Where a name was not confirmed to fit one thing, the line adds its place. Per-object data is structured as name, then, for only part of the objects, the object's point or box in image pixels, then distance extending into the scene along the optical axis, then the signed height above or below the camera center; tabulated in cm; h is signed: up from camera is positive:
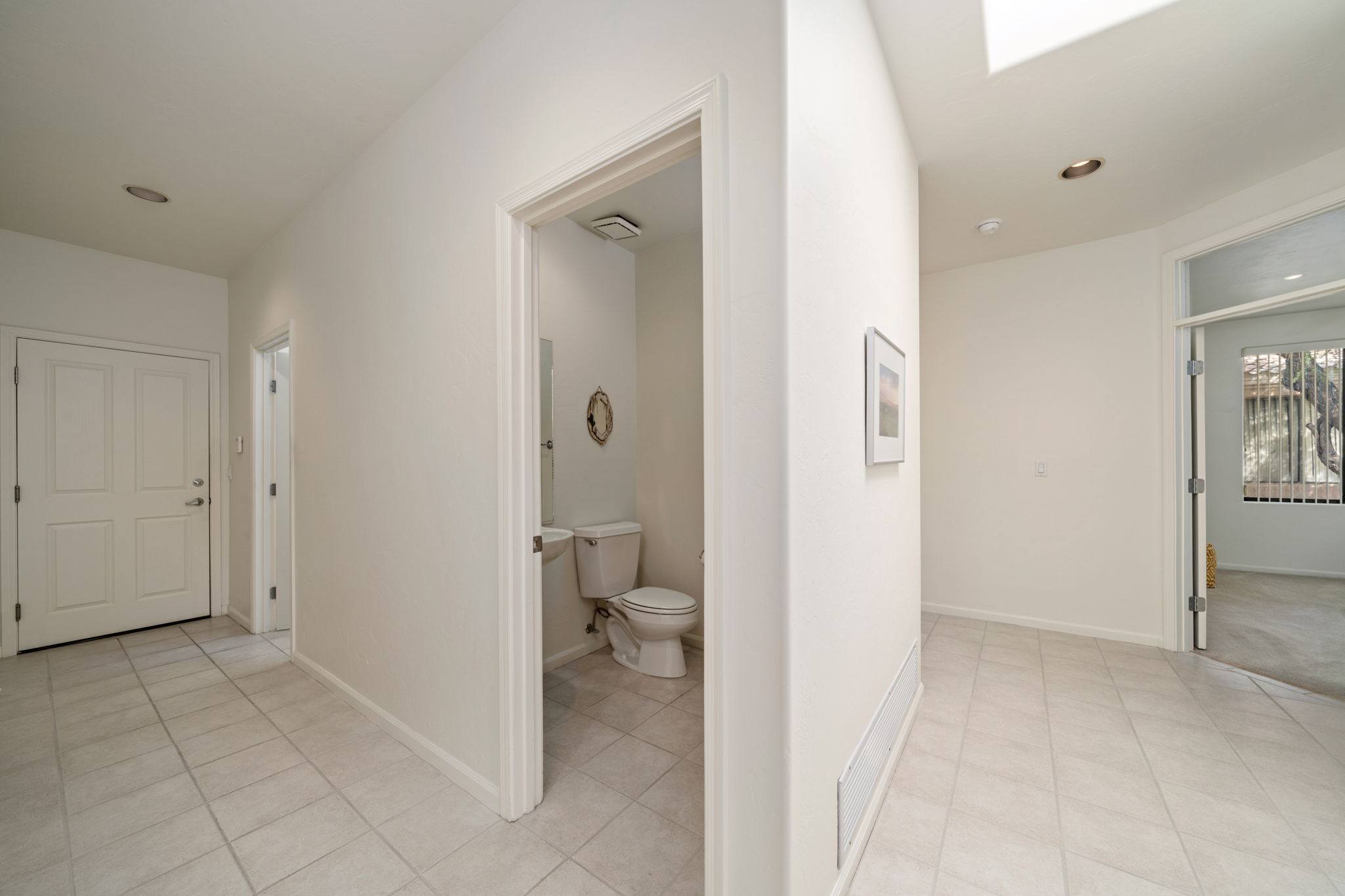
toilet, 258 -82
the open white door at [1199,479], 294 -20
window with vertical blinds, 386 +19
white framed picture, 157 +16
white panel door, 319 -26
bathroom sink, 253 -47
